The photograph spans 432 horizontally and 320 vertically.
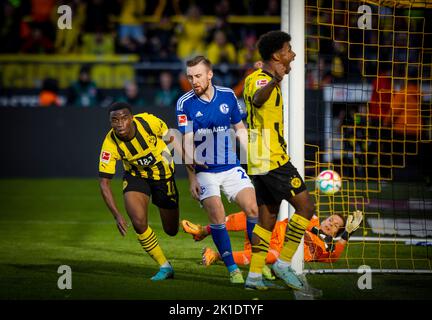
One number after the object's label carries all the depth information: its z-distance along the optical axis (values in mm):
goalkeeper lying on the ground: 17000
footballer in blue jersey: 15695
